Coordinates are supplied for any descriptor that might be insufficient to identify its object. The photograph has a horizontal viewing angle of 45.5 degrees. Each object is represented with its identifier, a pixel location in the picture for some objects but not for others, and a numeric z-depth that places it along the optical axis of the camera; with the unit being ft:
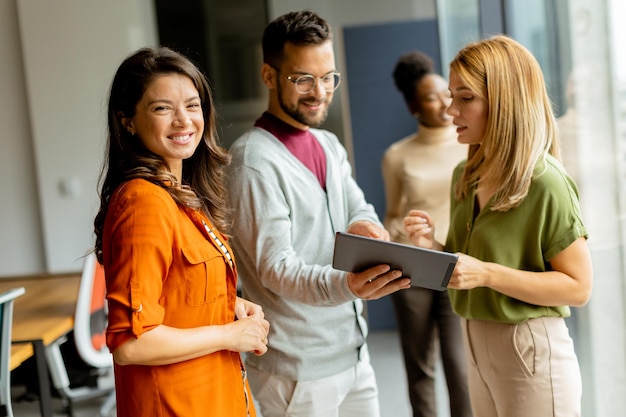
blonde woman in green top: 5.63
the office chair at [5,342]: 8.56
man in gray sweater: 6.00
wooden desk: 9.30
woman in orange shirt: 4.41
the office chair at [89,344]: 10.74
